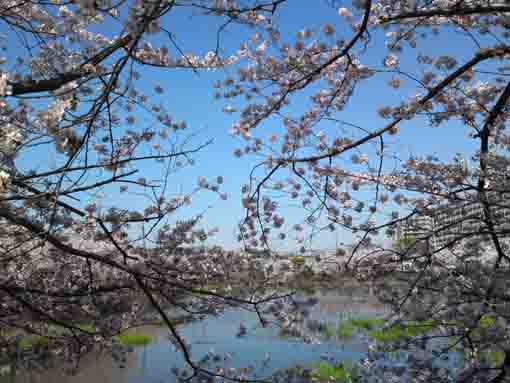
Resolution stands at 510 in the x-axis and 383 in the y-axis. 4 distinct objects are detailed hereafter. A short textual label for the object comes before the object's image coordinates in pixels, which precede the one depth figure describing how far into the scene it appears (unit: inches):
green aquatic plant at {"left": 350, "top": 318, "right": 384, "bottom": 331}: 449.8
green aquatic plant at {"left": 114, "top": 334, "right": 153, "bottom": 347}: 406.6
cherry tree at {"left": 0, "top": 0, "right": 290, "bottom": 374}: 71.7
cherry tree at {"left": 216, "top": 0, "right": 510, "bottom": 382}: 123.2
